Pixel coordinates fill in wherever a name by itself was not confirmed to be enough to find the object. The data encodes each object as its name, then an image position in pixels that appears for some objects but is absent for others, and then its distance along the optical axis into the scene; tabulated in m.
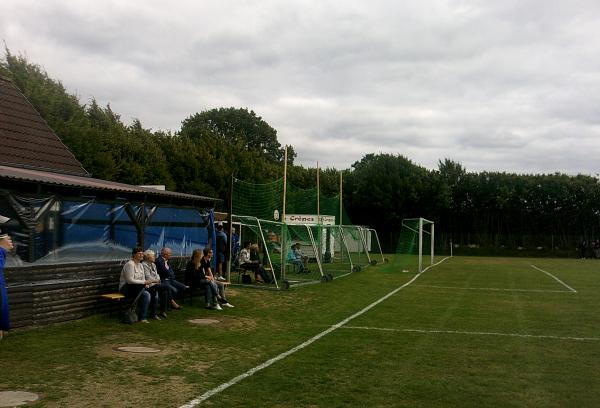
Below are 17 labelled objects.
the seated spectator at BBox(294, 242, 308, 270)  23.17
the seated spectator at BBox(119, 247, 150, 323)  10.94
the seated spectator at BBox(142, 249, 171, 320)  11.30
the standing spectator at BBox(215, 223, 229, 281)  17.64
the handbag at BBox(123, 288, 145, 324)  10.67
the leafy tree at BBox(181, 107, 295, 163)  67.38
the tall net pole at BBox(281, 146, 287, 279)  17.22
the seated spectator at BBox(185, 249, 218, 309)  13.06
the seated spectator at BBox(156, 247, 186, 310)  12.45
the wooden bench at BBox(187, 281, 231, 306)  13.31
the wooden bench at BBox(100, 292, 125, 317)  10.86
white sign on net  29.48
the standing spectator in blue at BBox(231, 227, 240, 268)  21.53
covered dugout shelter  9.77
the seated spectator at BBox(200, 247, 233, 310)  13.07
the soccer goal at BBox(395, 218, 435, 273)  26.09
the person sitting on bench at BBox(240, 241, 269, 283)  18.00
